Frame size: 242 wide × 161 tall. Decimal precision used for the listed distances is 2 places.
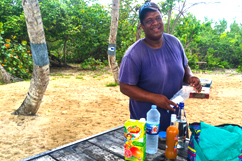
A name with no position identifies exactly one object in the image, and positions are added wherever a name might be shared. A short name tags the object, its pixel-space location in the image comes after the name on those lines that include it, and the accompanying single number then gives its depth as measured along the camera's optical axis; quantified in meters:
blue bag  1.26
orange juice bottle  1.52
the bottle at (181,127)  1.77
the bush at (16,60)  7.92
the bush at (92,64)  12.09
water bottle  1.58
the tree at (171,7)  9.76
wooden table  1.60
